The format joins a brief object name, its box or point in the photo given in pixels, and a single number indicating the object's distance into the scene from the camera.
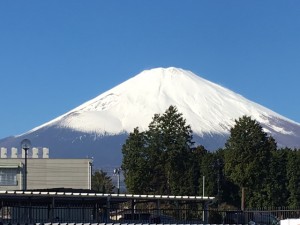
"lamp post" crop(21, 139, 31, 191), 71.25
